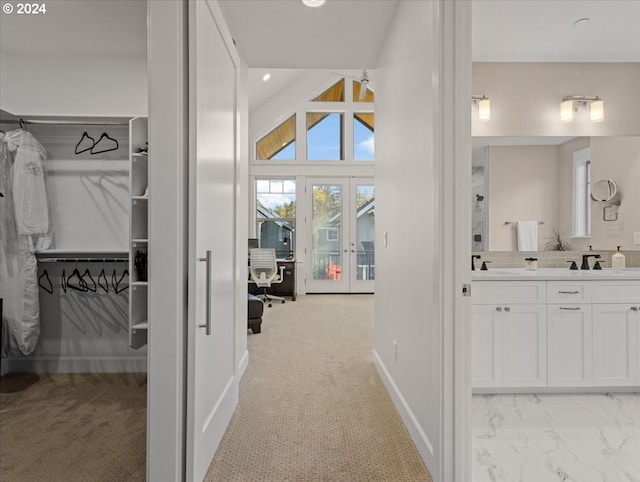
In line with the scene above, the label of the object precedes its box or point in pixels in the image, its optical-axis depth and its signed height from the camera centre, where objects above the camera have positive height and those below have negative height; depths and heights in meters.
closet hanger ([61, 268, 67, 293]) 3.17 -0.32
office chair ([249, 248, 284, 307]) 6.25 -0.41
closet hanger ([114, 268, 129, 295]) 3.15 -0.36
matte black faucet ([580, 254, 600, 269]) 3.20 -0.15
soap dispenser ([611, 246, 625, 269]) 3.22 -0.16
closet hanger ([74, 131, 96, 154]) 3.11 +0.76
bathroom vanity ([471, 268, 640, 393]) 2.69 -0.62
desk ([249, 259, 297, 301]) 6.99 -0.77
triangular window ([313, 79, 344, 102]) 7.90 +2.90
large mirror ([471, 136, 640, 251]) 3.29 +0.41
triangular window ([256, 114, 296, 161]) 7.73 +1.89
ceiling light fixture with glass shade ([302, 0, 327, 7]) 2.45 +1.47
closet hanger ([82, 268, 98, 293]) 3.14 -0.34
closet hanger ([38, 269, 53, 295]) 3.15 -0.33
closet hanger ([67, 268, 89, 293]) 3.12 -0.34
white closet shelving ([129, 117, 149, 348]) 2.60 +0.08
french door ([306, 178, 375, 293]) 7.62 +0.06
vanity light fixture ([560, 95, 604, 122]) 3.29 +1.11
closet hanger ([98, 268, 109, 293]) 3.17 -0.33
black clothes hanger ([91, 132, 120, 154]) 3.14 +0.74
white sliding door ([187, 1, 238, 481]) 1.60 +0.01
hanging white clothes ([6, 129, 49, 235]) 2.85 +0.39
